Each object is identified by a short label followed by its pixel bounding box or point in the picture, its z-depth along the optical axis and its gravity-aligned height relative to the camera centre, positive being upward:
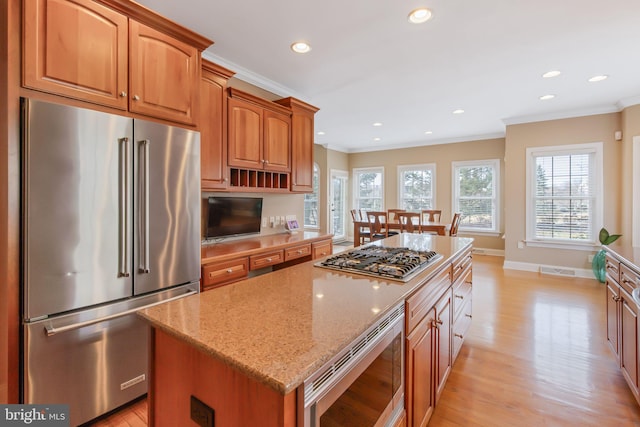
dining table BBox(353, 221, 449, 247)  5.07 -0.25
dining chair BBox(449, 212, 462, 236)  5.29 -0.20
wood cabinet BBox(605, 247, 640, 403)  1.74 -0.69
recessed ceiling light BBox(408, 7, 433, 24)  2.24 +1.54
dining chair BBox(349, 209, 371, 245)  5.80 -0.44
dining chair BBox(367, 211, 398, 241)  5.46 -0.27
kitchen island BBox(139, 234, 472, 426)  0.76 -0.38
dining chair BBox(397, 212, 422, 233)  5.19 -0.19
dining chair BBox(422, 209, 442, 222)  6.01 +0.02
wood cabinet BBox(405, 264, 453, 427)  1.37 -0.70
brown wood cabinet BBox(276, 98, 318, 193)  3.56 +0.88
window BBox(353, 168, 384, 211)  8.17 +0.72
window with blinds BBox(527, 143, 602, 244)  4.76 +0.35
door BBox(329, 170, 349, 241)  7.98 +0.28
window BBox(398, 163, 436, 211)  7.36 +0.70
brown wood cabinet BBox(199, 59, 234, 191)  2.58 +0.79
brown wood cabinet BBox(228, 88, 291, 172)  2.88 +0.85
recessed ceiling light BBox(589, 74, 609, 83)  3.50 +1.63
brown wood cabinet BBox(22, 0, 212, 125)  1.50 +0.93
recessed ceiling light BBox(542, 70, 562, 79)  3.36 +1.62
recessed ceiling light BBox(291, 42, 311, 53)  2.73 +1.57
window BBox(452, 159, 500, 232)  6.62 +0.47
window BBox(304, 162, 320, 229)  7.51 +0.15
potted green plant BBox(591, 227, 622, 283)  4.36 -0.64
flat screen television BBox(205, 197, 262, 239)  2.86 -0.02
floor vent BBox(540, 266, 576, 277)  4.89 -0.96
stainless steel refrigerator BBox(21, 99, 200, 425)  1.48 -0.18
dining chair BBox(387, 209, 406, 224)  5.69 -0.04
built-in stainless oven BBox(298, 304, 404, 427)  0.82 -0.56
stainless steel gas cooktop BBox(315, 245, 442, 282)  1.58 -0.30
